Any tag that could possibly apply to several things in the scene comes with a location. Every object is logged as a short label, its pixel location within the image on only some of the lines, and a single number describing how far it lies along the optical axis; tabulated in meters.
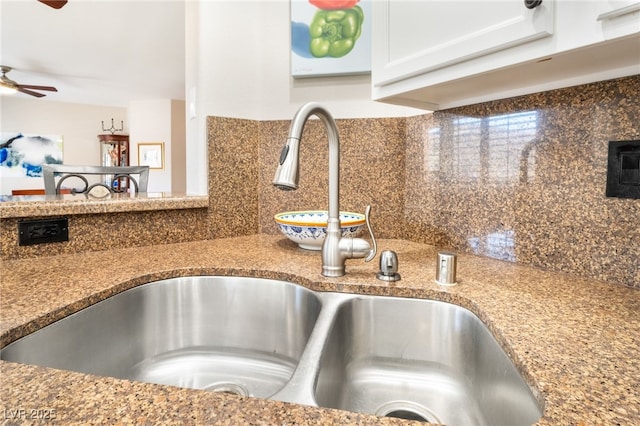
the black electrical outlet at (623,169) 0.72
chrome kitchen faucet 0.78
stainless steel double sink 0.59
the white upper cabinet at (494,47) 0.55
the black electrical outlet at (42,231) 0.92
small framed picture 5.80
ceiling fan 3.98
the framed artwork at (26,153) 6.09
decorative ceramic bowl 1.01
